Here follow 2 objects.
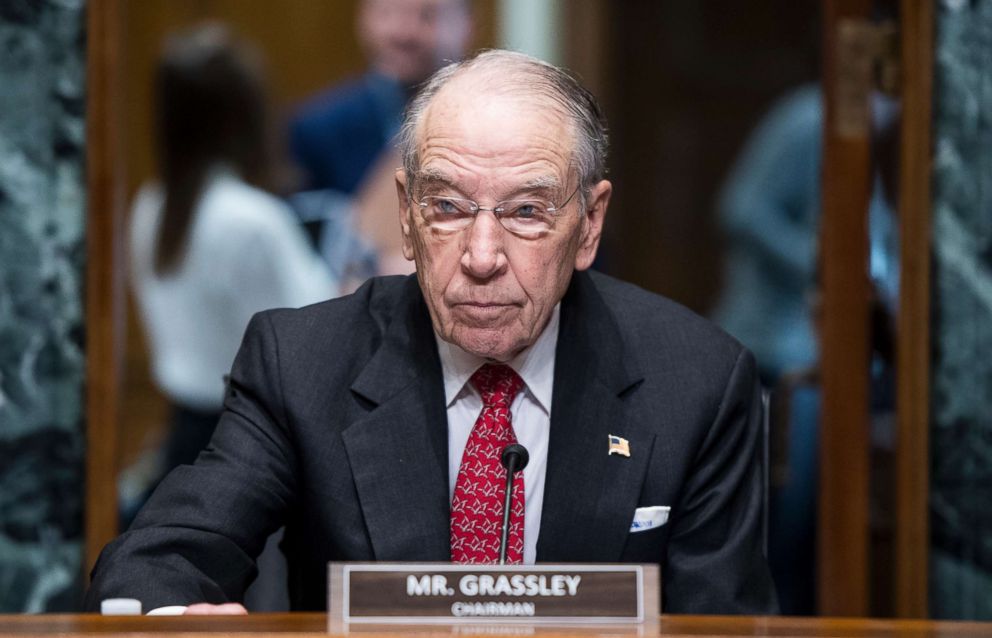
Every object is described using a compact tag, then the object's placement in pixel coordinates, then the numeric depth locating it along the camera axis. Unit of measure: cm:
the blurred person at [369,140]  439
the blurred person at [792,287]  359
